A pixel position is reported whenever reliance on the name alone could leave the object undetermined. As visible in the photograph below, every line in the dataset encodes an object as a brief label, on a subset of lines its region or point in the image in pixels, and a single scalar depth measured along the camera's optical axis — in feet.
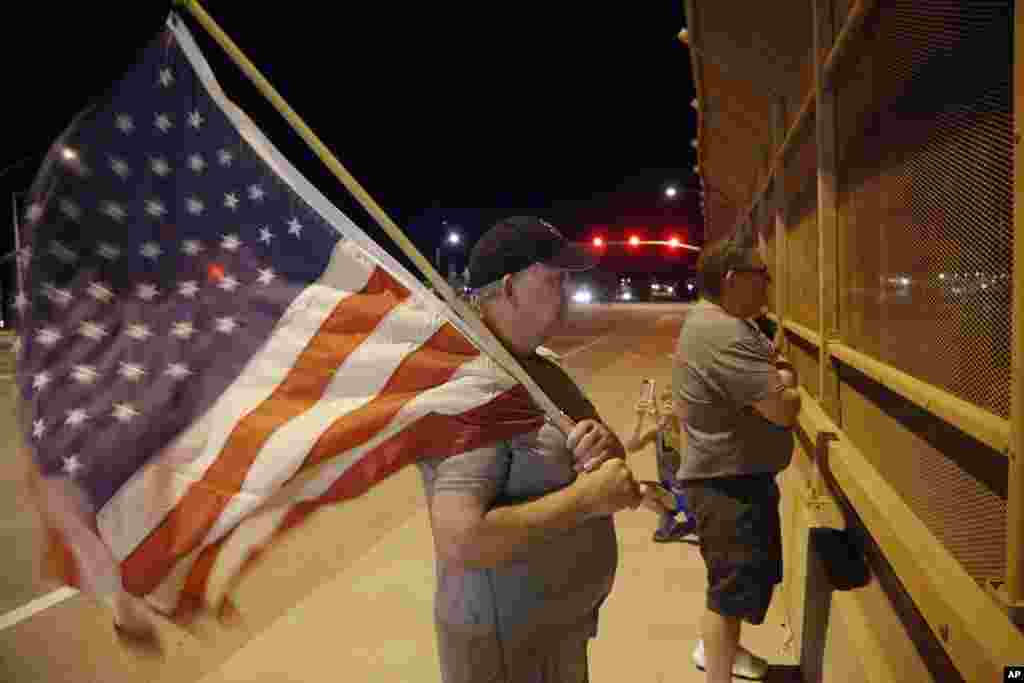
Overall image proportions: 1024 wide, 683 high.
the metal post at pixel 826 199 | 11.49
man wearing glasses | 10.21
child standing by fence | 18.52
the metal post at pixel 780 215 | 19.69
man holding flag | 5.70
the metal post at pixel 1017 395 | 4.22
